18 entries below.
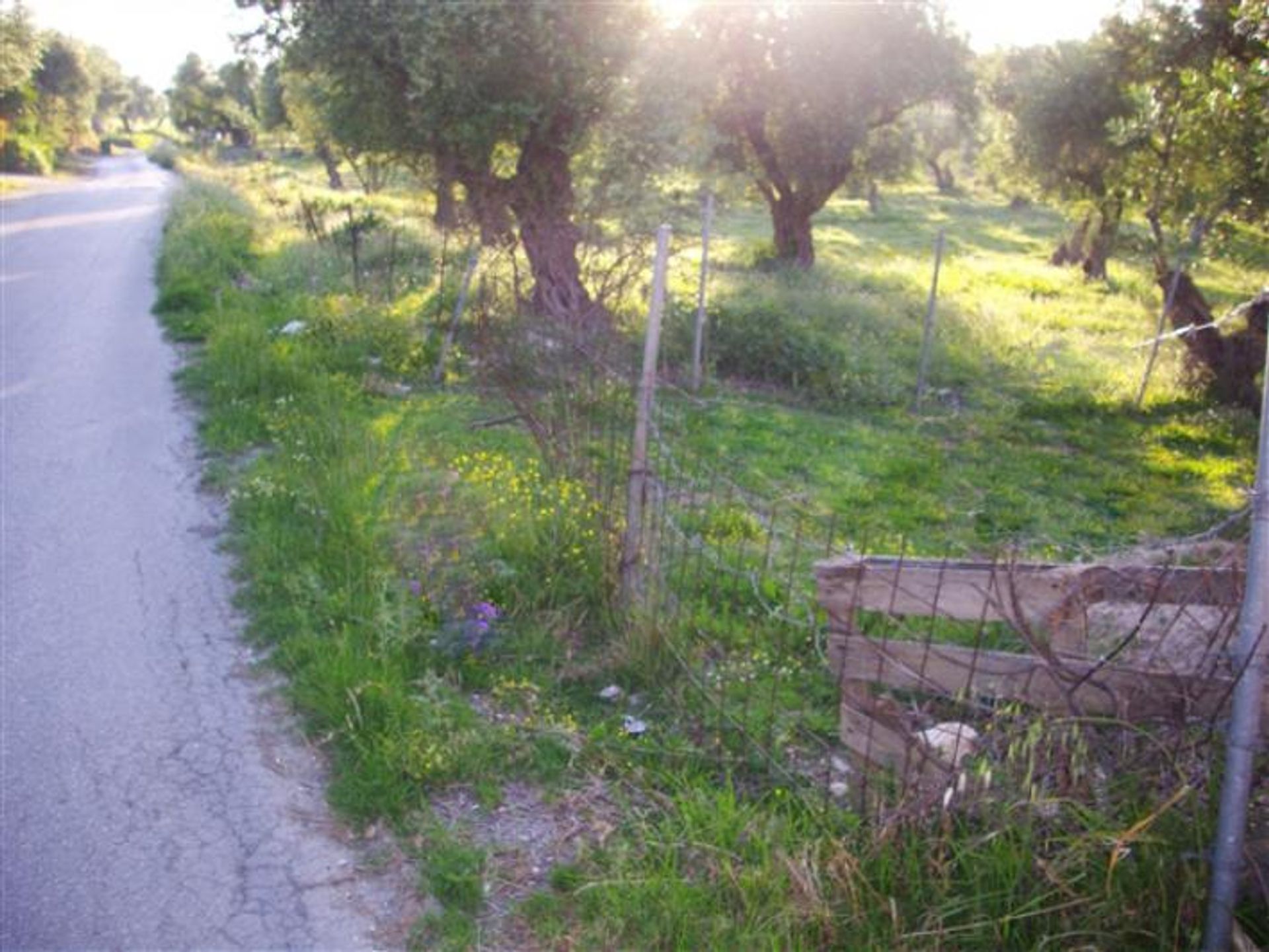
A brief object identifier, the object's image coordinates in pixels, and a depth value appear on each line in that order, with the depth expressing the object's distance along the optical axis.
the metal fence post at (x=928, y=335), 11.66
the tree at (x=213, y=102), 62.03
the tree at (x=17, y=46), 26.75
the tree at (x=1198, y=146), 10.51
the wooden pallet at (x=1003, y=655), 3.29
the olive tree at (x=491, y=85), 12.14
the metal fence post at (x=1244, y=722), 2.82
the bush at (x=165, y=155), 56.01
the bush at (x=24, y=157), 40.19
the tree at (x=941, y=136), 23.78
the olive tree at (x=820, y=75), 20.80
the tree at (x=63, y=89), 49.06
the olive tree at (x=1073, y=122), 16.92
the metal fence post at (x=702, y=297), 11.12
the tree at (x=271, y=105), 41.62
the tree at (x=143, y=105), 134.88
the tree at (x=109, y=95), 75.68
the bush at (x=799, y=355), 12.49
